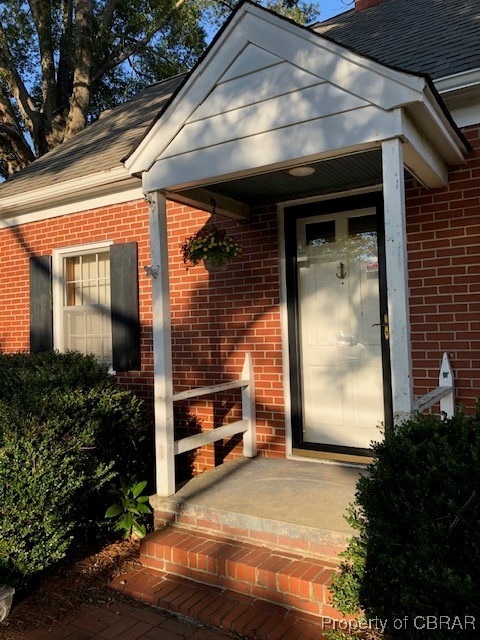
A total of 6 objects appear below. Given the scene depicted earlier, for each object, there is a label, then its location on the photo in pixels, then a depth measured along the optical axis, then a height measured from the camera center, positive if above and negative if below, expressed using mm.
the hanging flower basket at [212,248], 4289 +740
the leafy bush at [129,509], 3809 -1260
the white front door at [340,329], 4480 +38
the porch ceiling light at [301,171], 3848 +1237
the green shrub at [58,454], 3229 -797
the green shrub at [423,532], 2055 -849
